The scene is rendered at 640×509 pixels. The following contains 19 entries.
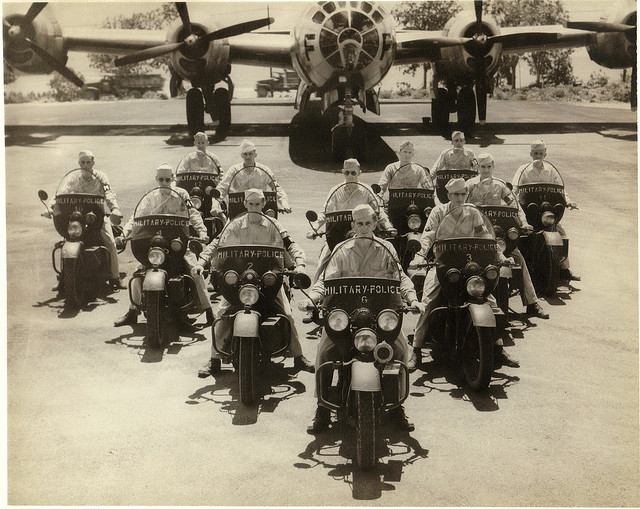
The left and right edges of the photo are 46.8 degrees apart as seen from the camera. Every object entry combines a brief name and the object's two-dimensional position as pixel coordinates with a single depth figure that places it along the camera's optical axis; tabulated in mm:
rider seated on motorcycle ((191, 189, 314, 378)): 7711
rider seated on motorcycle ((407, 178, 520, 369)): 8016
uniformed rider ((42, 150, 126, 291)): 10445
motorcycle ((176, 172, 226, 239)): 12445
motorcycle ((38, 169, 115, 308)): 10094
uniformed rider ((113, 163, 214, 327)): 9383
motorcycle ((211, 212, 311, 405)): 7180
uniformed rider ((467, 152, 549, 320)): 9844
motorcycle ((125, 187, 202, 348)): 8695
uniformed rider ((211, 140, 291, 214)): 11016
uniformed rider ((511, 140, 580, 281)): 10727
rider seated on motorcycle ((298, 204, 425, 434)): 6557
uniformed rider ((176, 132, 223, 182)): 12695
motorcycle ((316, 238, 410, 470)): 5891
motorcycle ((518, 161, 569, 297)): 10359
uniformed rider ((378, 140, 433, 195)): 11281
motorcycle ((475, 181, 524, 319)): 9234
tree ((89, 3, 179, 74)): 12138
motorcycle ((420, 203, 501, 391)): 7391
